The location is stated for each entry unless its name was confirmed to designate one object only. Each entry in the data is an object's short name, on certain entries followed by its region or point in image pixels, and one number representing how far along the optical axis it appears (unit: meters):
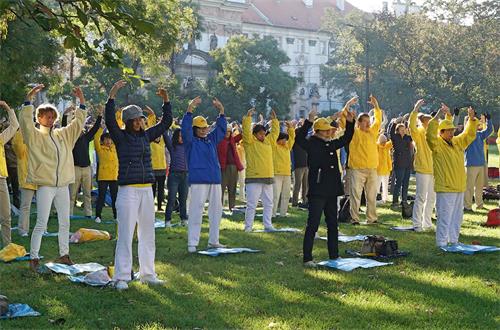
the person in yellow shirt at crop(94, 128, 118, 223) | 16.09
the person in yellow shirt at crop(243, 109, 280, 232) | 14.30
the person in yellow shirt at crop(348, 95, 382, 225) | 14.86
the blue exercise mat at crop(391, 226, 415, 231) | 14.38
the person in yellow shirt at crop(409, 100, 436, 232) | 14.16
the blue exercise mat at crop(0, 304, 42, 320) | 7.68
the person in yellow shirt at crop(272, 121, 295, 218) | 16.48
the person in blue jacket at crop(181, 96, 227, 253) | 11.85
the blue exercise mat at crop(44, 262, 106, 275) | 10.00
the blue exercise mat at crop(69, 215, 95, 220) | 16.94
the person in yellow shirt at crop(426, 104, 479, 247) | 11.82
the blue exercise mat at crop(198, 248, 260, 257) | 11.45
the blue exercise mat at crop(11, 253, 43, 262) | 11.04
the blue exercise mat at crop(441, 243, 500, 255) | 11.45
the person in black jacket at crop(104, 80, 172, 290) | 9.12
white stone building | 90.25
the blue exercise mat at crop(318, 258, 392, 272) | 10.16
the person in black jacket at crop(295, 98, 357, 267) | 10.59
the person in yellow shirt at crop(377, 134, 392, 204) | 19.55
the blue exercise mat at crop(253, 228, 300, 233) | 14.29
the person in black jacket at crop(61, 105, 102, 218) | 16.21
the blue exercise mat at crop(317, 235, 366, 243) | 12.80
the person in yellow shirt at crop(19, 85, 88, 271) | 10.08
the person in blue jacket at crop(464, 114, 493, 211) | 17.47
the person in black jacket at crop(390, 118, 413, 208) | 17.97
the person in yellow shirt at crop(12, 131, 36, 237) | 13.09
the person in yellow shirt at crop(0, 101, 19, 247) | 10.83
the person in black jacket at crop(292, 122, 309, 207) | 19.31
